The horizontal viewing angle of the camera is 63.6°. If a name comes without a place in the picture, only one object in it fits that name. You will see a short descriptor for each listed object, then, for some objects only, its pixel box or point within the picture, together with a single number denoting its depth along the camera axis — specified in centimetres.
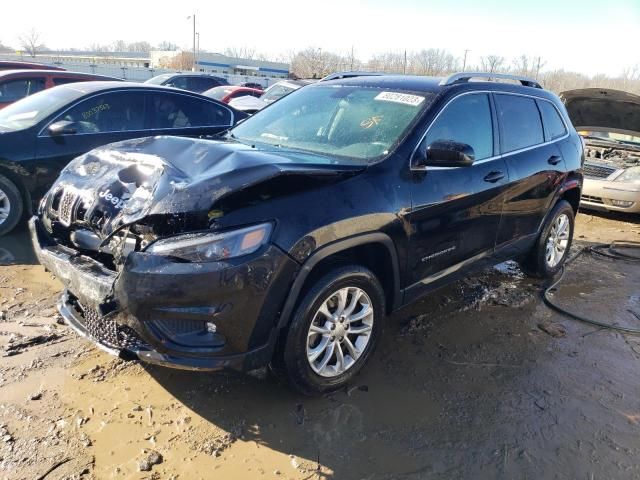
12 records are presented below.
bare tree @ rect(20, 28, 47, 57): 8600
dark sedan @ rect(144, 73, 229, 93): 1588
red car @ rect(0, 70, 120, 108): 884
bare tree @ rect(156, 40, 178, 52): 11845
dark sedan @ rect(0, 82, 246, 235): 532
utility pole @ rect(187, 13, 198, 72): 5891
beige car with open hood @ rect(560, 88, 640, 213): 782
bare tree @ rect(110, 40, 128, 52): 12301
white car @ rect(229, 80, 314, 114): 1178
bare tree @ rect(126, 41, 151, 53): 12339
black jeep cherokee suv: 250
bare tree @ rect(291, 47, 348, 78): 6325
